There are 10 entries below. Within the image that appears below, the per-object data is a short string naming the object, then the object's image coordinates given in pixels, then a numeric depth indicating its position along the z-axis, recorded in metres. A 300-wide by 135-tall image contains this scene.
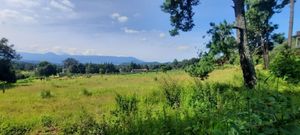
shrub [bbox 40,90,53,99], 12.37
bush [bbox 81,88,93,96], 12.69
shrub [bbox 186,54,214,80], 8.15
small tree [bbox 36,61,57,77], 63.81
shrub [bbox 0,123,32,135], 5.12
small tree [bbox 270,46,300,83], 9.39
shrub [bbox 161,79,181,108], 5.86
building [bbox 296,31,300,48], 30.90
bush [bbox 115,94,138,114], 4.48
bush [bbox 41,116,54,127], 5.87
